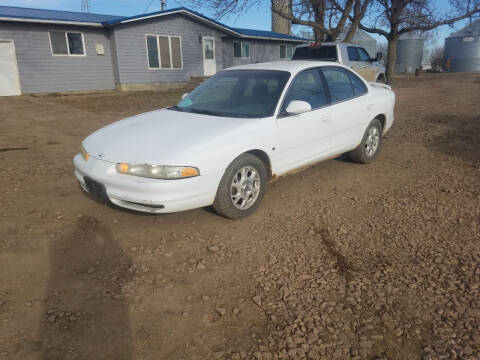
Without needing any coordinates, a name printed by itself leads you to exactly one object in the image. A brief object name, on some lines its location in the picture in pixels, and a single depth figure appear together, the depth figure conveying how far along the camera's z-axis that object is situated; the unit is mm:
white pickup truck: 12617
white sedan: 3441
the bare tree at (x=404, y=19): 21062
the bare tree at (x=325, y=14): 19484
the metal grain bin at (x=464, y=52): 36469
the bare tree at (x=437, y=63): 42050
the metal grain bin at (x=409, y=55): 38750
